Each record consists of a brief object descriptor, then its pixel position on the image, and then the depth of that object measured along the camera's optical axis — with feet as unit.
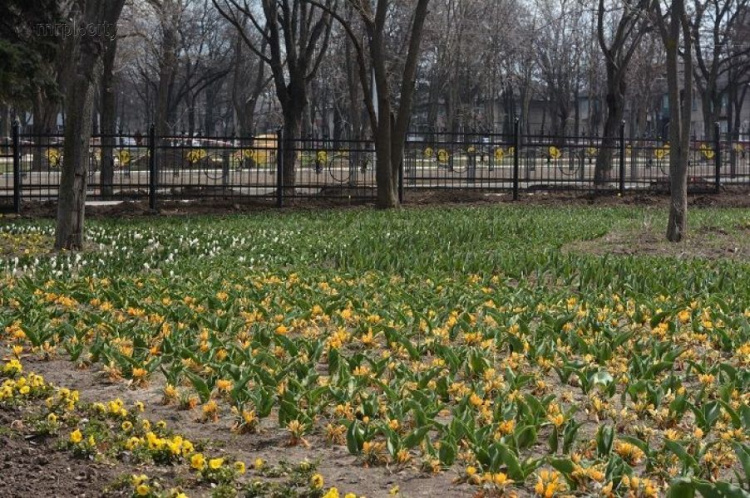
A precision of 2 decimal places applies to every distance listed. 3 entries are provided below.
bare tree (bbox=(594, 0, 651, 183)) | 87.01
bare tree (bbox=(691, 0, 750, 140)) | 132.98
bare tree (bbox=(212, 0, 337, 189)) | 82.38
